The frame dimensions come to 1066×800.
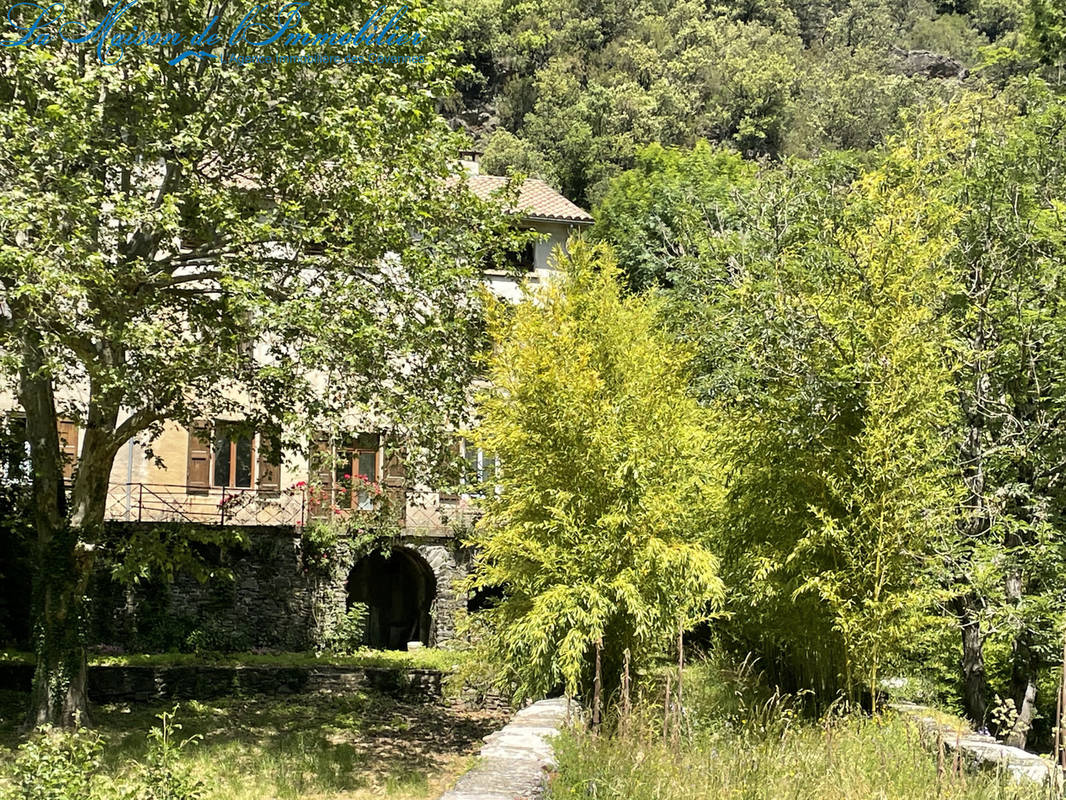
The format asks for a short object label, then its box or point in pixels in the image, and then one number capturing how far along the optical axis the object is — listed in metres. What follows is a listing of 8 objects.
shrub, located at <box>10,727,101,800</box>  6.11
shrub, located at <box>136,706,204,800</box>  6.30
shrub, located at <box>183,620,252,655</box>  19.81
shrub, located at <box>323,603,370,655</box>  21.55
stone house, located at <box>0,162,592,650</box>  20.16
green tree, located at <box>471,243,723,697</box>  10.62
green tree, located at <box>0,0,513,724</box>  10.17
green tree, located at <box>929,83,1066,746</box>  11.45
